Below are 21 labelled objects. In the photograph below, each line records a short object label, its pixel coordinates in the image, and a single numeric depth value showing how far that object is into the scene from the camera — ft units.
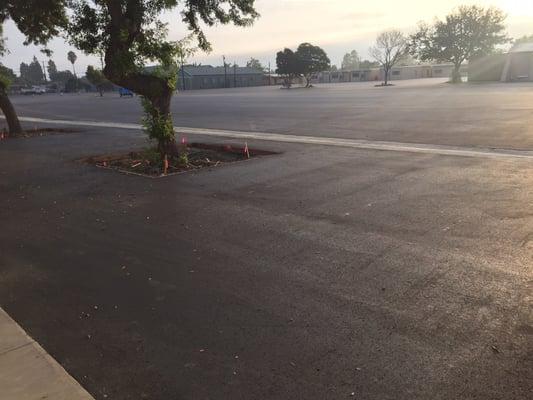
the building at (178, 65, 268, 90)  359.25
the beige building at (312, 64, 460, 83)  405.39
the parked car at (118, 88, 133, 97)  263.08
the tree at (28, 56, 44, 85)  596.29
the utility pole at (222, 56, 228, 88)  373.61
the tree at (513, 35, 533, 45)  233.53
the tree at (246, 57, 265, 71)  570.87
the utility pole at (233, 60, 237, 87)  380.58
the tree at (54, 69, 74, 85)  519.44
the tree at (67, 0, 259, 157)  39.27
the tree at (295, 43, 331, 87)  270.26
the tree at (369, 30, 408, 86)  294.05
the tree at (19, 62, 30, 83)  588.71
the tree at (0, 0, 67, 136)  48.26
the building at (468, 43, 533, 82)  197.16
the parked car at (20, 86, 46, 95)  352.90
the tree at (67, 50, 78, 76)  448.65
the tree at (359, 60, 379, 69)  550.20
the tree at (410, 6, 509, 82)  213.05
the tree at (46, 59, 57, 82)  553.23
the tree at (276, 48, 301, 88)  270.46
